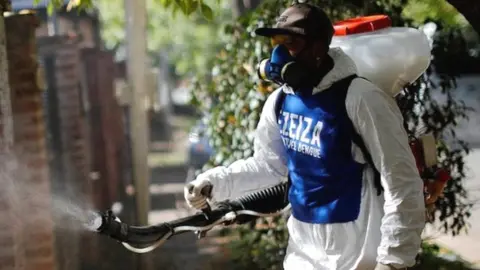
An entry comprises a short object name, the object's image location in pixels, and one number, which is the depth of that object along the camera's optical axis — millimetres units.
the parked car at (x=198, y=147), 11395
